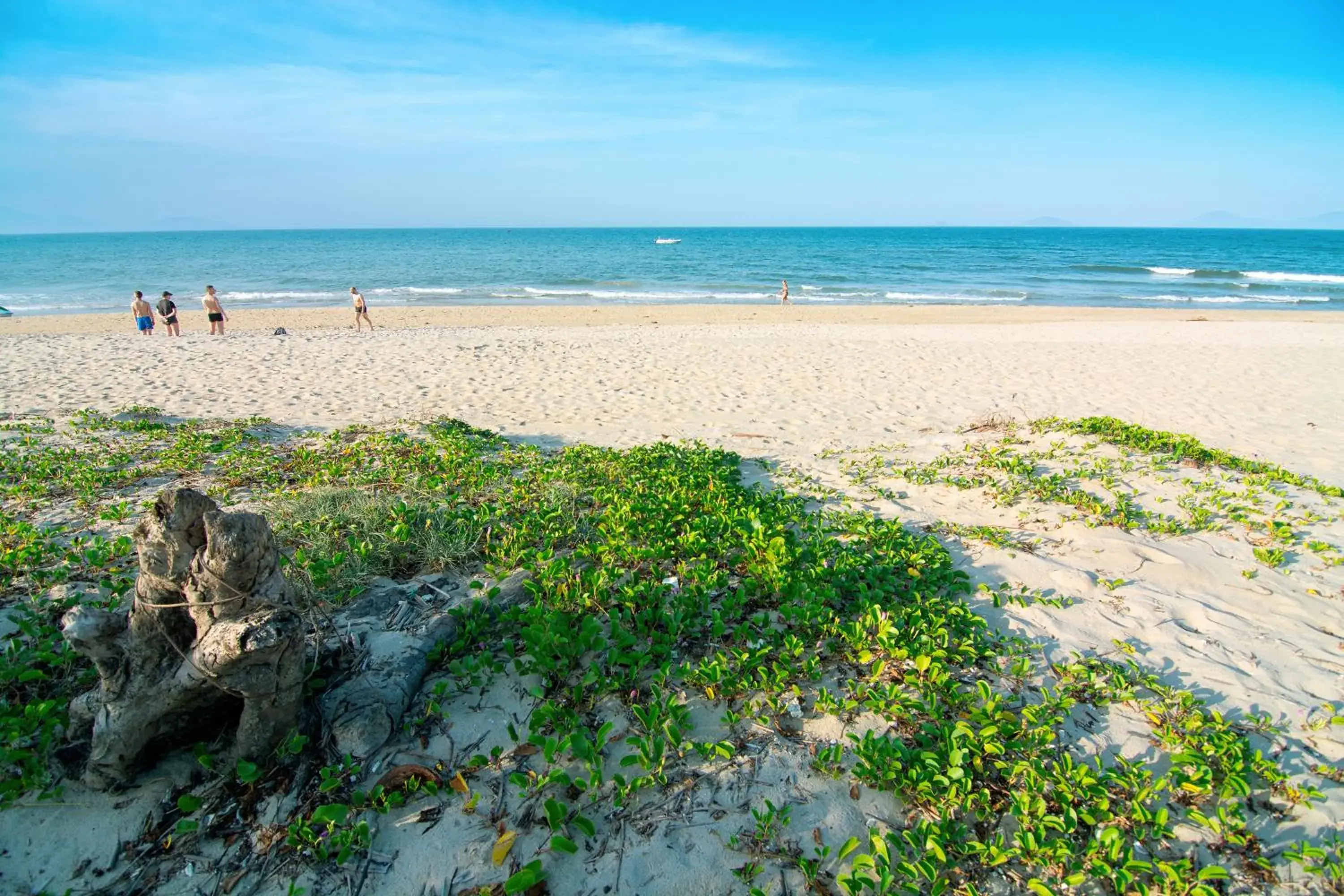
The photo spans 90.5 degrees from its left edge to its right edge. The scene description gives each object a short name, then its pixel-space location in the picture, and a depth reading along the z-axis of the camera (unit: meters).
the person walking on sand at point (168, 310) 18.88
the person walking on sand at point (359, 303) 21.27
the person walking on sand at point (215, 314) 18.78
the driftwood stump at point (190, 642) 2.47
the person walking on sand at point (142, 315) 18.23
